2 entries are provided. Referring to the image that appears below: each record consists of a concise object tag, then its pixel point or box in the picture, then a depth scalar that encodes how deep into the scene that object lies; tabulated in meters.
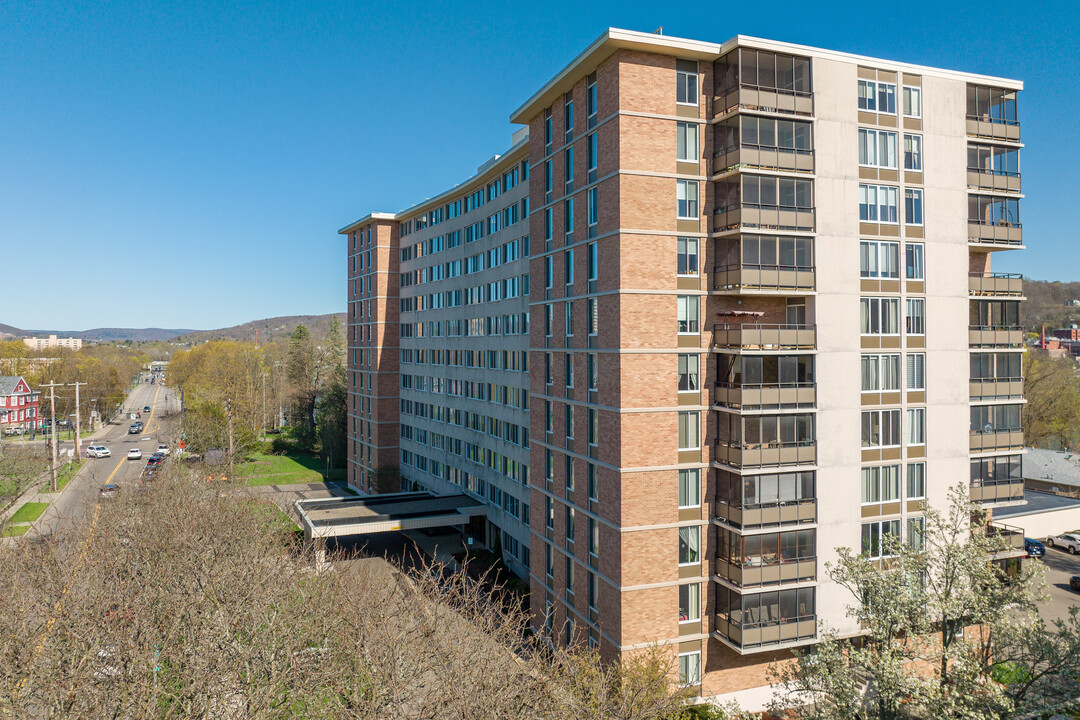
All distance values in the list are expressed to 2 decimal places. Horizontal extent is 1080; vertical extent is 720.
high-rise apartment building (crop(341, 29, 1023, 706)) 22.55
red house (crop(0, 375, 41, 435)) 92.12
